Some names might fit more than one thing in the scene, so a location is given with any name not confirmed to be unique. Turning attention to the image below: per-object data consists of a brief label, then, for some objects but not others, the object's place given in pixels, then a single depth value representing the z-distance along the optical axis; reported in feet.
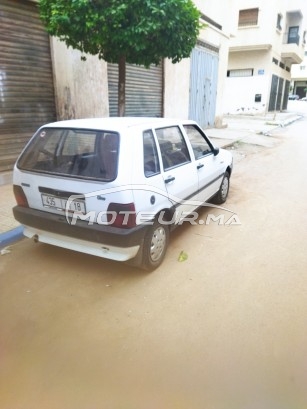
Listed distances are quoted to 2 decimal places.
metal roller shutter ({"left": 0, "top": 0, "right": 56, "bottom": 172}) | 18.84
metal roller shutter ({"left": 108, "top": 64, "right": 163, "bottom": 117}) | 28.19
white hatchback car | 9.14
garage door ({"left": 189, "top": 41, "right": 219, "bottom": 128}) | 41.83
